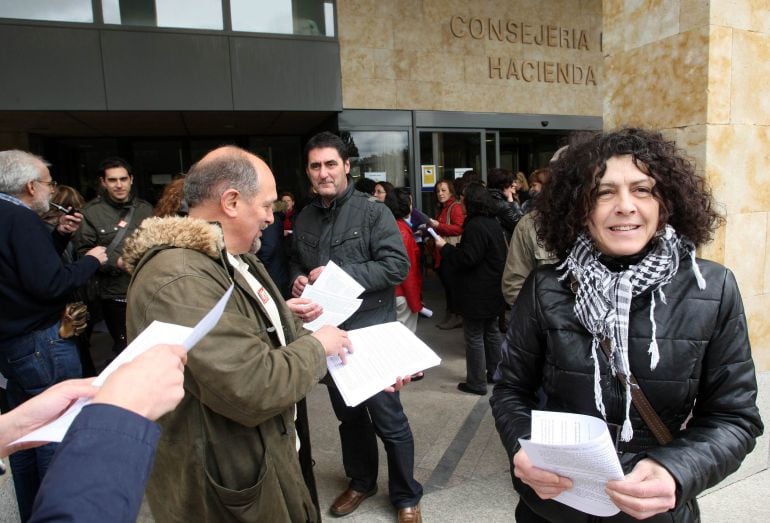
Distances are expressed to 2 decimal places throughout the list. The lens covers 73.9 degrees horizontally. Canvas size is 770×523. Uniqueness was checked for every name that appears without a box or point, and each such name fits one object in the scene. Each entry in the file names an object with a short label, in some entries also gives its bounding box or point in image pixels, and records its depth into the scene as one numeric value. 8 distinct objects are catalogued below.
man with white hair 2.50
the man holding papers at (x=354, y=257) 2.97
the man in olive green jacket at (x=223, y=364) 1.51
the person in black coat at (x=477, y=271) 4.60
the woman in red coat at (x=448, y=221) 6.61
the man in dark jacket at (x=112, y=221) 4.06
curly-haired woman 1.40
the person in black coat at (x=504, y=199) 4.71
